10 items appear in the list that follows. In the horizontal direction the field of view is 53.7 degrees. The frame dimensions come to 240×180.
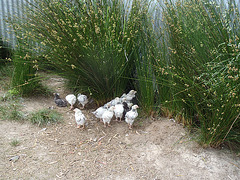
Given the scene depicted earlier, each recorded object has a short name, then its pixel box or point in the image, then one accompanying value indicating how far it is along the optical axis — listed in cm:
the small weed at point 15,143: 224
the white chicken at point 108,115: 251
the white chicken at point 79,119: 250
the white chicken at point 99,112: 265
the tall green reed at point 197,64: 203
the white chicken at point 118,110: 259
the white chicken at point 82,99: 290
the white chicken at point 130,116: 247
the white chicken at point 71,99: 291
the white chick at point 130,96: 285
